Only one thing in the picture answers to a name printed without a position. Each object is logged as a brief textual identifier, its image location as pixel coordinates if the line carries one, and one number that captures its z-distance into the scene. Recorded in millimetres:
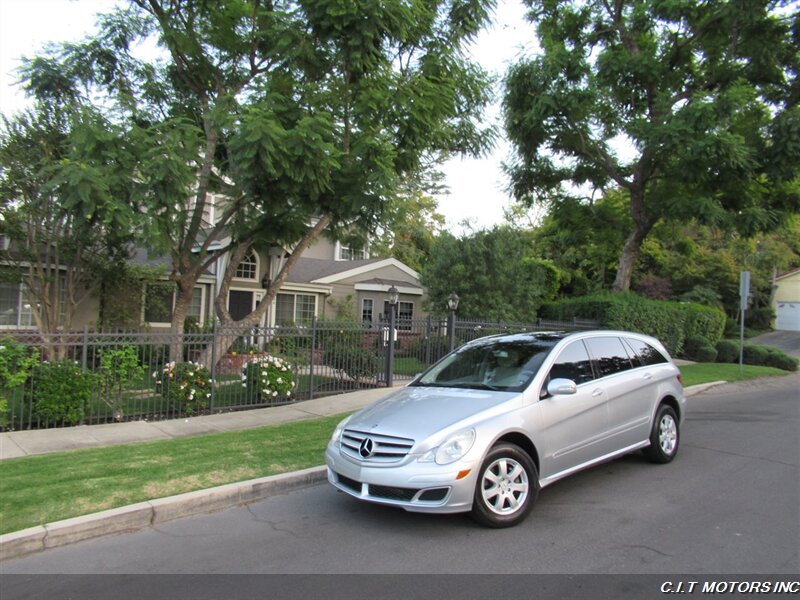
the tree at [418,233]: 37562
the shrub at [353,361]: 12203
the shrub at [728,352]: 20781
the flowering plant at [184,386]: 9586
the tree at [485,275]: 19078
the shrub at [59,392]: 8375
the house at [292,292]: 16191
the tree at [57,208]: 8484
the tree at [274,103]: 9445
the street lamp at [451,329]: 13875
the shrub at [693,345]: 21016
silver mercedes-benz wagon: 4457
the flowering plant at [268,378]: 10656
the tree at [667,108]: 16344
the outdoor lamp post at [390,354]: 12845
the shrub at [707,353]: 20500
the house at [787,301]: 44031
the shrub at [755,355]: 20016
